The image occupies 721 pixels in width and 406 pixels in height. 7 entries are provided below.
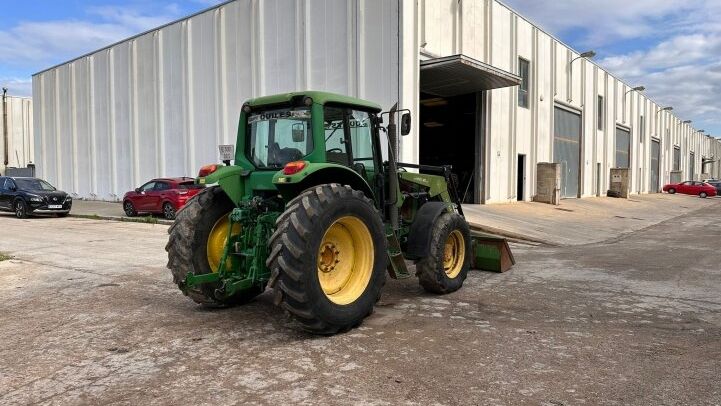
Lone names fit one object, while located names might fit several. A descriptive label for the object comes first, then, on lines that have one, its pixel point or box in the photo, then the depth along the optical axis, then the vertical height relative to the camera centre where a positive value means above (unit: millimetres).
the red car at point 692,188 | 44878 -648
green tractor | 4668 -403
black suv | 18547 -541
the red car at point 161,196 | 17828 -485
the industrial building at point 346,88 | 17969 +4090
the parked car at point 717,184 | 46969 -261
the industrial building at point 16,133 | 43438 +4308
